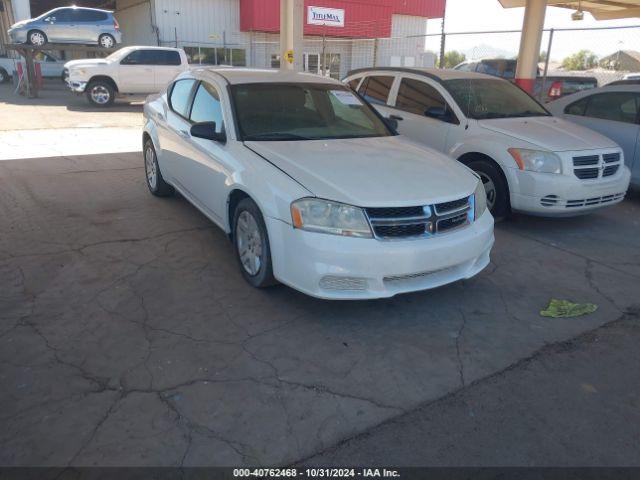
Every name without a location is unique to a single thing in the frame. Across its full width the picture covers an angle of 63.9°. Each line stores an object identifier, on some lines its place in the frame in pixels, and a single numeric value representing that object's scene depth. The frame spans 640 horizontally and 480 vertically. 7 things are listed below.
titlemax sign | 25.12
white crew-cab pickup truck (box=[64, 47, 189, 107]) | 16.89
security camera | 17.67
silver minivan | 19.75
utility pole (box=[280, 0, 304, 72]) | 11.57
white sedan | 3.43
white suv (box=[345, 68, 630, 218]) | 5.55
